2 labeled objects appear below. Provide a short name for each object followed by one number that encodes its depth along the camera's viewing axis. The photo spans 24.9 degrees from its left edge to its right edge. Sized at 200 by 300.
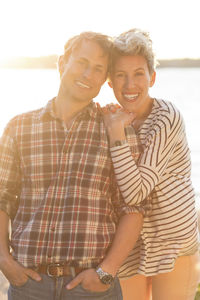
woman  2.36
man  2.18
